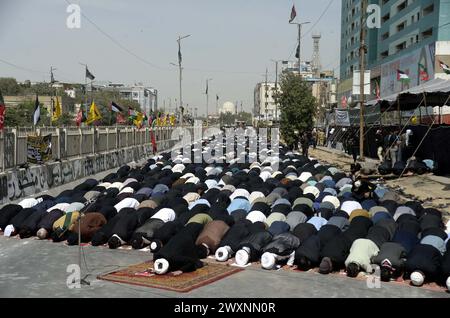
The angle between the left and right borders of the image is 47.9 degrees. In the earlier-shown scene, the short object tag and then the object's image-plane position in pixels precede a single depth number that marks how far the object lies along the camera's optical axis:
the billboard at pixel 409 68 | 45.16
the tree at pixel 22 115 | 67.51
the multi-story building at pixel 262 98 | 158.60
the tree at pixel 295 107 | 38.56
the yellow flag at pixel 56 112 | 30.02
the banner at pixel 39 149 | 18.97
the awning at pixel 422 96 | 21.41
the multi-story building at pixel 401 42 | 45.75
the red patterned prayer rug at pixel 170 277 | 8.70
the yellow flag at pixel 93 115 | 28.81
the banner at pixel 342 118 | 40.78
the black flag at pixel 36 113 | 22.35
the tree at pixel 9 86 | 115.06
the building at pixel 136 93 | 179.25
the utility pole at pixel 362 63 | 28.08
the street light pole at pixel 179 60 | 54.39
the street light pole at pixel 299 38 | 49.34
